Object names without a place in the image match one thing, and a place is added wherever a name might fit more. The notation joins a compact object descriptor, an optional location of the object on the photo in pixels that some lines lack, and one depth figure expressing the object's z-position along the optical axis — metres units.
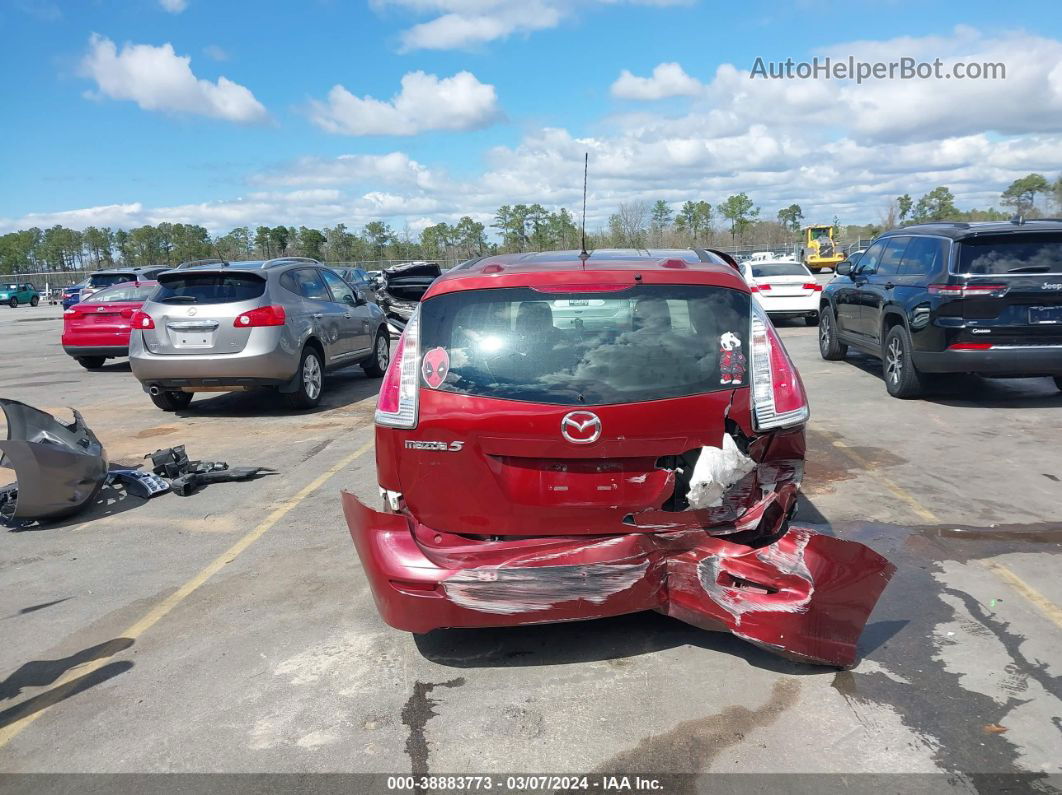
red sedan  15.44
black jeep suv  8.61
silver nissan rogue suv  9.52
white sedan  18.36
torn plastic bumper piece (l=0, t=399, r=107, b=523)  5.77
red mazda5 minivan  3.48
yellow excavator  49.19
